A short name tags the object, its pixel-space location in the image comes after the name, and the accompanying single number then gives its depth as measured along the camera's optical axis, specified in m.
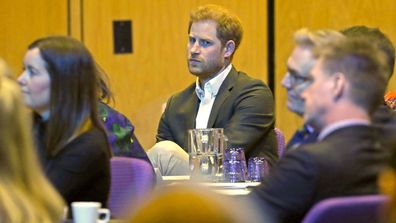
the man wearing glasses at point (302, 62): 5.40
